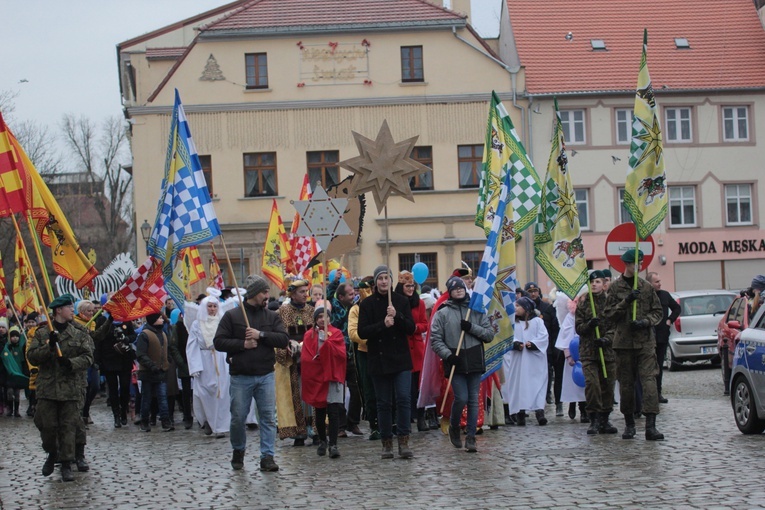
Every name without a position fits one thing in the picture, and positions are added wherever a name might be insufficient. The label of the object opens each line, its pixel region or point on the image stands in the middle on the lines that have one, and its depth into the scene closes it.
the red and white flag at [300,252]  25.25
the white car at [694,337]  26.72
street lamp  39.47
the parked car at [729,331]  20.75
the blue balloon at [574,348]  16.44
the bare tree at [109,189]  77.12
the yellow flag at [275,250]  26.41
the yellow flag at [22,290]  22.56
